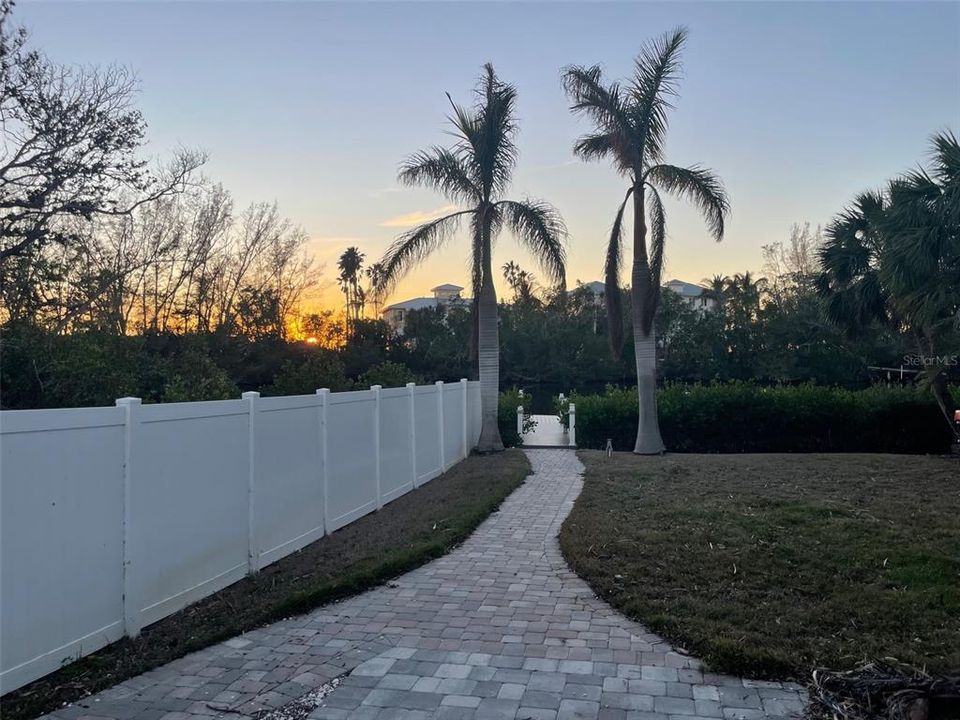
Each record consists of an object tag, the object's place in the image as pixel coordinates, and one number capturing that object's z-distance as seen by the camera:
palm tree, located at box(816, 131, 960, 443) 11.41
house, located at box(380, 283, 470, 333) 47.34
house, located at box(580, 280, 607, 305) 48.39
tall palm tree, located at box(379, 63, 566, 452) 15.03
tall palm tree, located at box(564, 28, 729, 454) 14.81
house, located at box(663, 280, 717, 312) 42.88
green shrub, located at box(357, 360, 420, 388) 15.68
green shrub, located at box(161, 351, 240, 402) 11.17
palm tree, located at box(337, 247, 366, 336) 57.33
